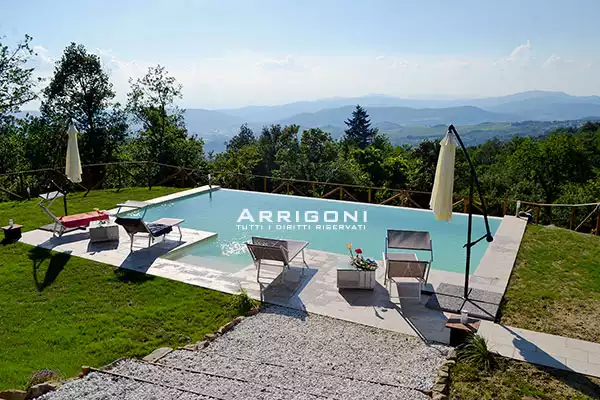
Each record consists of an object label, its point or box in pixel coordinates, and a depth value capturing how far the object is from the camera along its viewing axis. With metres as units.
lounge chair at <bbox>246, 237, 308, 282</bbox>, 7.27
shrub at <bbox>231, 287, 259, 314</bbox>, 6.44
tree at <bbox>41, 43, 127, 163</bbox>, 21.92
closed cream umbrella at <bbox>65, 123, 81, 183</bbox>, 10.63
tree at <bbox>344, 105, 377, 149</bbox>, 83.94
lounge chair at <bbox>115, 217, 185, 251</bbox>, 8.82
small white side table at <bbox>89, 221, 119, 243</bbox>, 9.46
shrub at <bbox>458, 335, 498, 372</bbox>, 4.79
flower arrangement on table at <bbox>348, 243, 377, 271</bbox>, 7.22
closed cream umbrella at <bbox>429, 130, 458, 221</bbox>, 6.17
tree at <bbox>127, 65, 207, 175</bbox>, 23.80
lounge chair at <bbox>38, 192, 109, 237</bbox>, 9.79
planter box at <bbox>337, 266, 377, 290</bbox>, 7.10
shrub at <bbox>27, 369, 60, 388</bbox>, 4.32
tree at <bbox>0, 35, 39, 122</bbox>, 20.80
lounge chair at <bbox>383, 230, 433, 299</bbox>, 6.95
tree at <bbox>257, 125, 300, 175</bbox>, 46.06
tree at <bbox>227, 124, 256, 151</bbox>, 58.63
